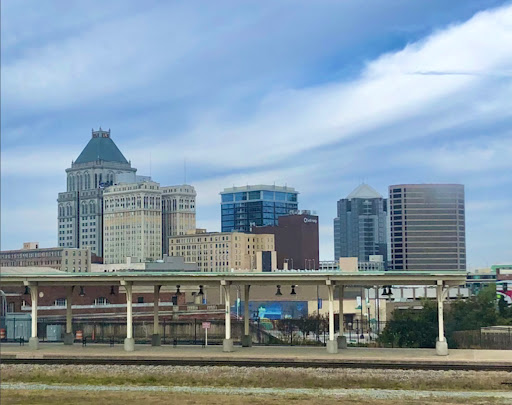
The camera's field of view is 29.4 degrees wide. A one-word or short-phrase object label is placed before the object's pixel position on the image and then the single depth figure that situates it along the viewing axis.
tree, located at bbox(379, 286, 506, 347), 79.31
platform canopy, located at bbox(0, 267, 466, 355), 55.19
